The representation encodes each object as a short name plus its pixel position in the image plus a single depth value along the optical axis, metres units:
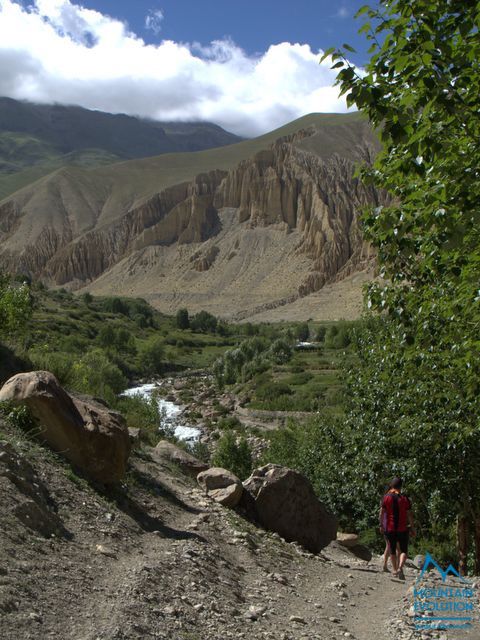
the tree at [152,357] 82.81
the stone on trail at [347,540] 15.12
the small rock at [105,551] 7.62
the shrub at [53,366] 14.49
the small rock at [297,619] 7.45
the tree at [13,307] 16.08
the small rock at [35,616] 5.44
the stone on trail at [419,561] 14.49
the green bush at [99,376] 16.76
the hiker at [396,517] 10.12
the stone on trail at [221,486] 12.30
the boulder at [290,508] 12.67
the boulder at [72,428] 9.77
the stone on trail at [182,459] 14.03
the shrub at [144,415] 15.93
